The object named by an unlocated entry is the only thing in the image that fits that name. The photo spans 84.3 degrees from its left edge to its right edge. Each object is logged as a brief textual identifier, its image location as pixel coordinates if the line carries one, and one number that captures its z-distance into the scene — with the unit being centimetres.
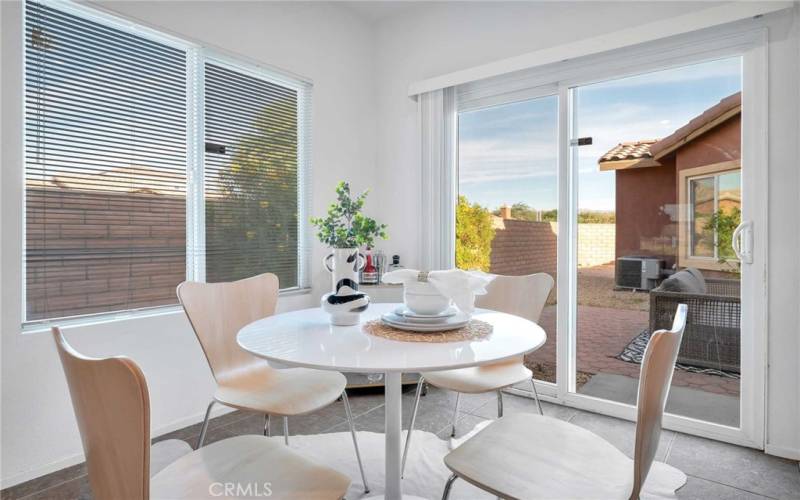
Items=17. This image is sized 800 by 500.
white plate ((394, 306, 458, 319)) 158
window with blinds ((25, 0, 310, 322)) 213
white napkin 152
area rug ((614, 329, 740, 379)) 274
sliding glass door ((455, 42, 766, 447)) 238
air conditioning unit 270
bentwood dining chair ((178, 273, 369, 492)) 174
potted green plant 168
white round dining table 117
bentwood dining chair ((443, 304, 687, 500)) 100
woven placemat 144
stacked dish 152
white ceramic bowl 156
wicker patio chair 245
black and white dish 164
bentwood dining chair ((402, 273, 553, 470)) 200
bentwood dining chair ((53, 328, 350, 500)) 79
